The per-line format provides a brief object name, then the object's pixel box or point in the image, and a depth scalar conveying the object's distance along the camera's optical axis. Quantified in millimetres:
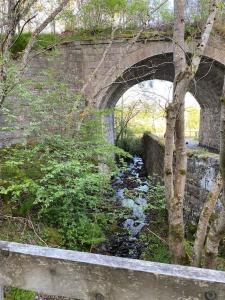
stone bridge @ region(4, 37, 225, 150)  11250
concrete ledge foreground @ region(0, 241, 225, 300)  1141
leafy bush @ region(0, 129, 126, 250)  4605
